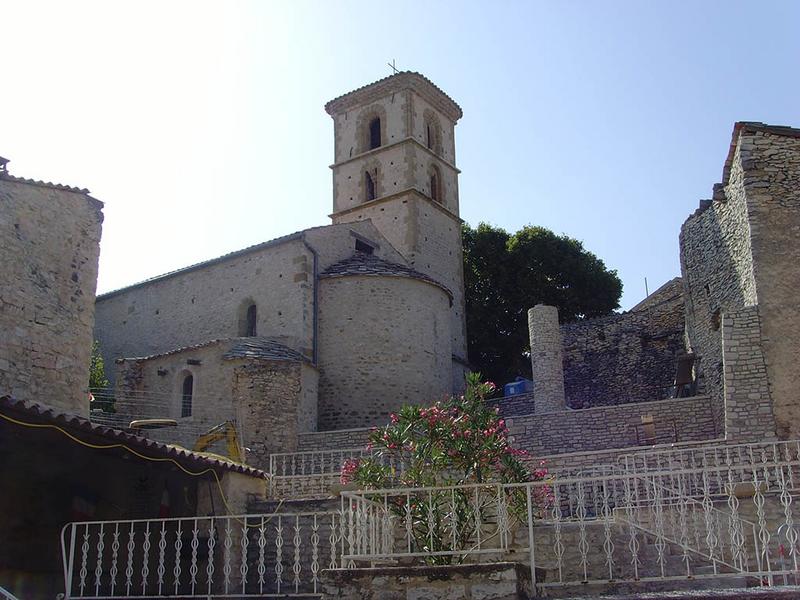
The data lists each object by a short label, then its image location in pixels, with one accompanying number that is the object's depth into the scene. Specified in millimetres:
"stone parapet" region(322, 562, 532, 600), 7328
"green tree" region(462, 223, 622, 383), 35156
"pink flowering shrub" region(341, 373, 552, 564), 9812
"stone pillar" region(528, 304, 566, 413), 22047
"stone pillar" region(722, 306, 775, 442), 16094
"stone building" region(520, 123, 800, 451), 16359
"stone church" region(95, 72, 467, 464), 21688
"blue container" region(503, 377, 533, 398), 28161
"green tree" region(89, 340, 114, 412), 25094
